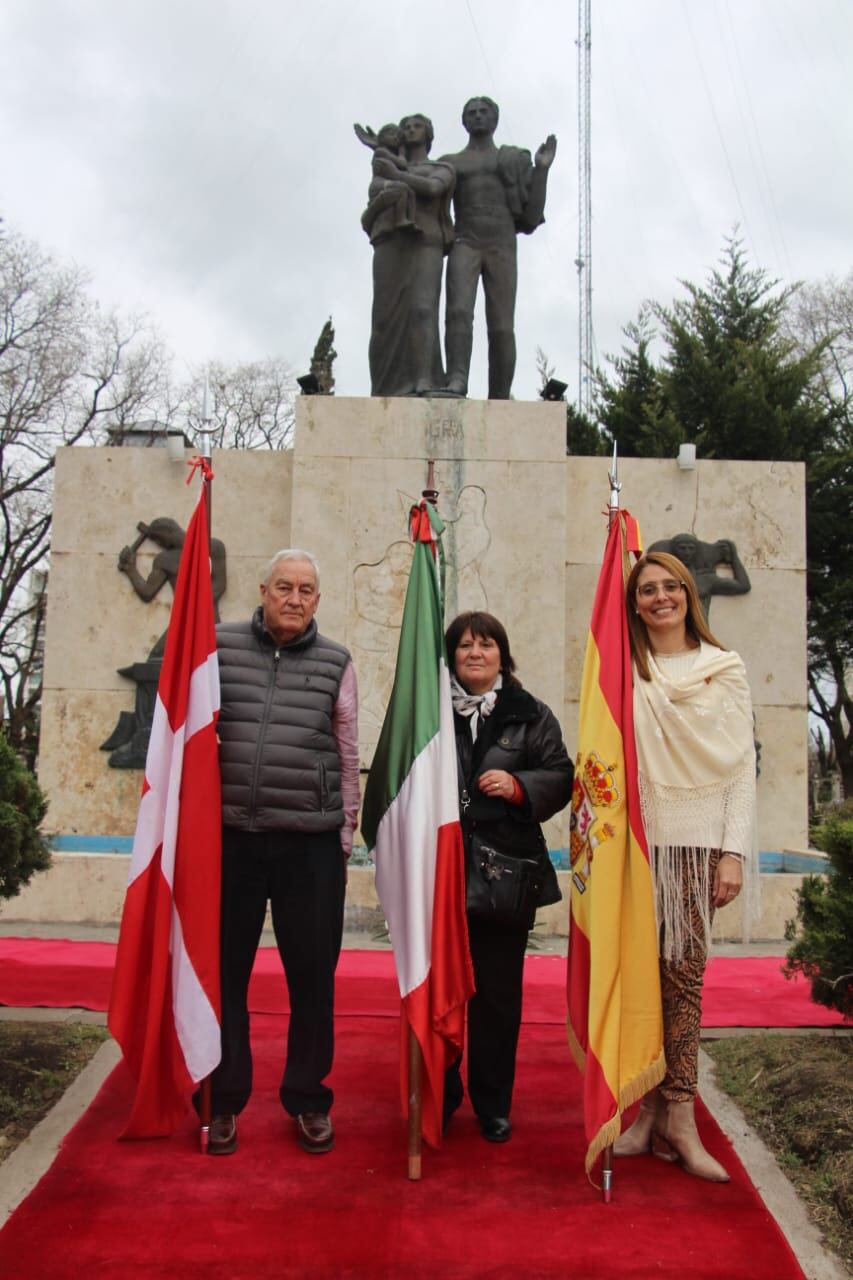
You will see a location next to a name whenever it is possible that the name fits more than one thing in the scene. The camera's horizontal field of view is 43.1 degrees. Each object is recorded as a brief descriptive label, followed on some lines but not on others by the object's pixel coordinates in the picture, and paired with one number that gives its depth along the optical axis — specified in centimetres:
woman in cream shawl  312
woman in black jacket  328
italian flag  315
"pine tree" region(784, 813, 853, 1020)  385
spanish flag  302
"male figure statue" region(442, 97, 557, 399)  821
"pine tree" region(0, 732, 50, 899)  372
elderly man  325
